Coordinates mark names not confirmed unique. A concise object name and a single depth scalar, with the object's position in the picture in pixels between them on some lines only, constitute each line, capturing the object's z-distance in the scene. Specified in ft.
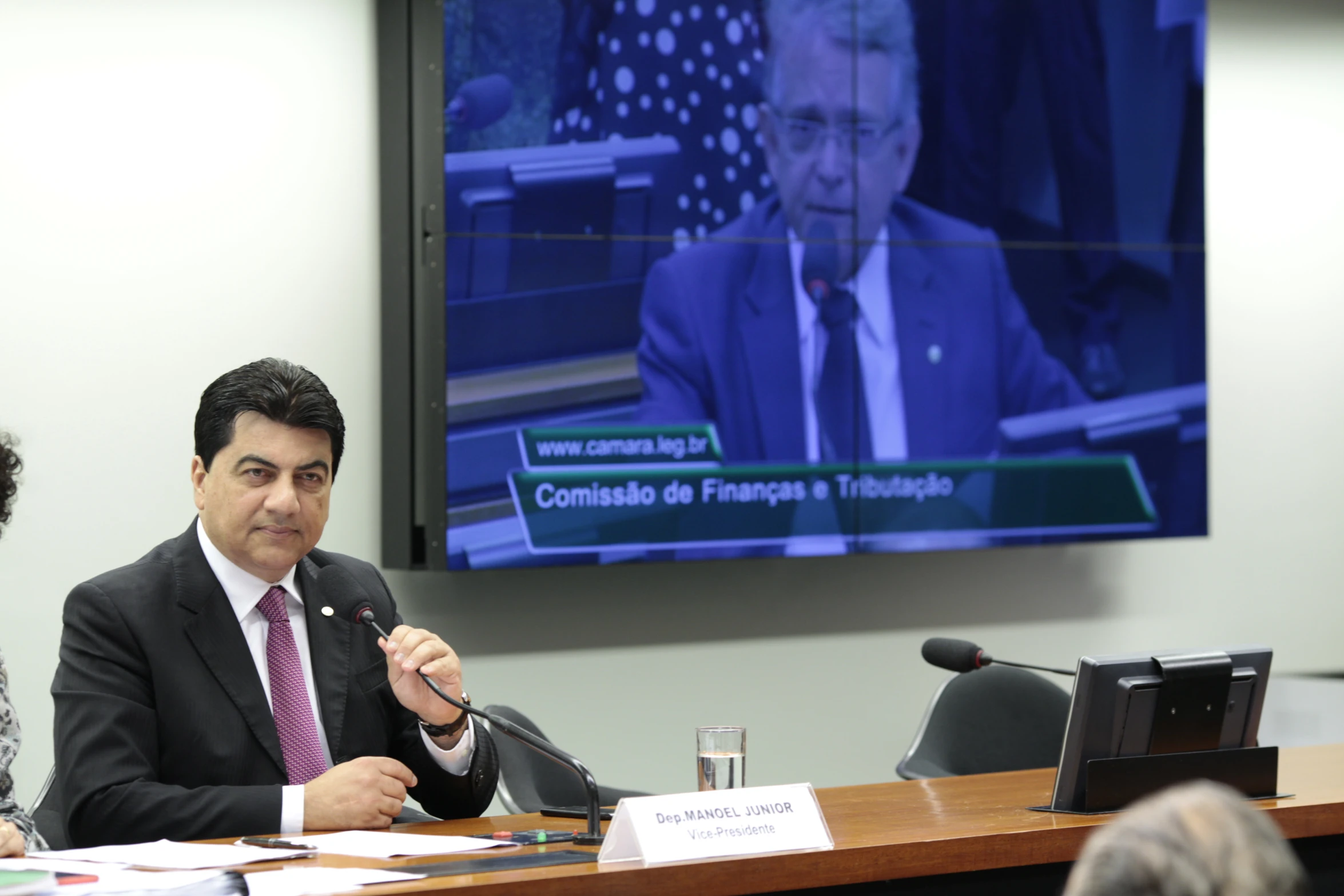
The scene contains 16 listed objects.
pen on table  14.11
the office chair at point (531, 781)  21.45
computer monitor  15.66
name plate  13.16
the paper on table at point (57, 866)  12.65
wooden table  12.74
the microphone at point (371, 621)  14.25
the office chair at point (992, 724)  25.03
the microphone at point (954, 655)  17.75
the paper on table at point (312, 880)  12.01
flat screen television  26.43
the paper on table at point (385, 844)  13.88
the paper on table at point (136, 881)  11.93
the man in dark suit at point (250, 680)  15.26
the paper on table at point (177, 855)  13.12
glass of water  15.21
